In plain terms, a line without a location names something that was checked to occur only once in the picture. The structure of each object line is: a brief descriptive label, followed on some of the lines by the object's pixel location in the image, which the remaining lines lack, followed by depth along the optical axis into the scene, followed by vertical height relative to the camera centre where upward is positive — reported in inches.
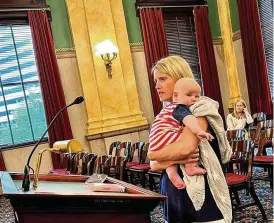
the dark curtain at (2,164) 280.9 -46.8
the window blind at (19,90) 297.1 +4.8
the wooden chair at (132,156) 230.8 -47.1
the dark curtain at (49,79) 297.1 +10.1
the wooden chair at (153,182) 199.8 -61.1
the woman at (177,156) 61.3 -13.3
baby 60.1 -8.0
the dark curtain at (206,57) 361.4 +10.4
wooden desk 80.0 -25.2
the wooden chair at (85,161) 191.1 -37.2
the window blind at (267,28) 327.3 +25.7
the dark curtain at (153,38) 332.5 +32.6
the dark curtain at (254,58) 330.3 +2.2
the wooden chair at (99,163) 177.7 -36.4
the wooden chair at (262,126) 240.4 -41.3
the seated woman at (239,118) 283.7 -40.1
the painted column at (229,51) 370.3 +13.3
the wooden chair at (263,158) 171.6 -44.7
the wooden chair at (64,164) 226.9 -48.3
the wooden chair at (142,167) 218.4 -50.5
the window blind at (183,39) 359.3 +30.9
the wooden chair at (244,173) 149.0 -44.4
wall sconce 311.4 +25.2
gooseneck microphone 105.9 -23.2
